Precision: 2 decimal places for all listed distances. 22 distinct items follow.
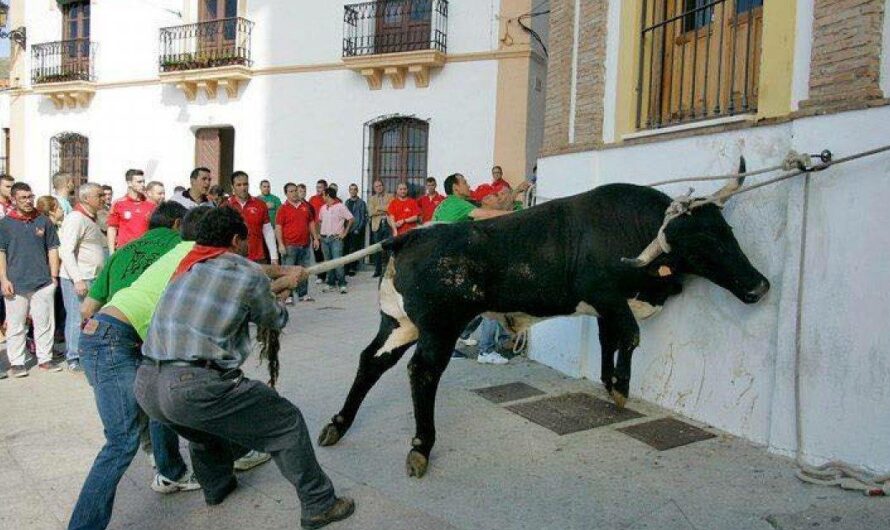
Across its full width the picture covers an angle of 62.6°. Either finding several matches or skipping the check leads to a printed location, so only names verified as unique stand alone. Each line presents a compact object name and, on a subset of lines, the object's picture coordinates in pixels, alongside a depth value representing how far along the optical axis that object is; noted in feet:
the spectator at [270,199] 41.83
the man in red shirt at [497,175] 40.84
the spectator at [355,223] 47.14
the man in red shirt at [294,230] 37.65
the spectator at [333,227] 42.70
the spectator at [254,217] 30.55
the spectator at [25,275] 22.35
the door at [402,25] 51.26
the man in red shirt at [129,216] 23.49
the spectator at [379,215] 46.65
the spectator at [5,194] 25.08
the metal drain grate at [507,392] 19.47
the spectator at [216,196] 28.84
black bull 14.89
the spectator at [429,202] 39.40
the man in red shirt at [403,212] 36.99
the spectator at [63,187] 26.12
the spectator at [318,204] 44.16
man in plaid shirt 10.85
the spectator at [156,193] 25.32
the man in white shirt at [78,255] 21.76
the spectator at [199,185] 27.32
